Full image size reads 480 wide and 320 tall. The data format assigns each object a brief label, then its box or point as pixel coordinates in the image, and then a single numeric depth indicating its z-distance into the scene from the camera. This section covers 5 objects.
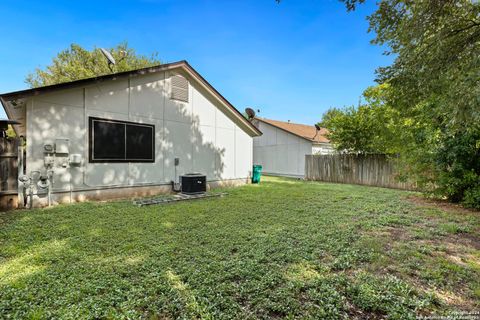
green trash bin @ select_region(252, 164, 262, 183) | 11.57
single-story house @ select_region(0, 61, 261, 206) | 5.71
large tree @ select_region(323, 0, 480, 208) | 3.89
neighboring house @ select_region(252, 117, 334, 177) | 15.30
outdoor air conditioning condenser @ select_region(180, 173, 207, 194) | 7.40
